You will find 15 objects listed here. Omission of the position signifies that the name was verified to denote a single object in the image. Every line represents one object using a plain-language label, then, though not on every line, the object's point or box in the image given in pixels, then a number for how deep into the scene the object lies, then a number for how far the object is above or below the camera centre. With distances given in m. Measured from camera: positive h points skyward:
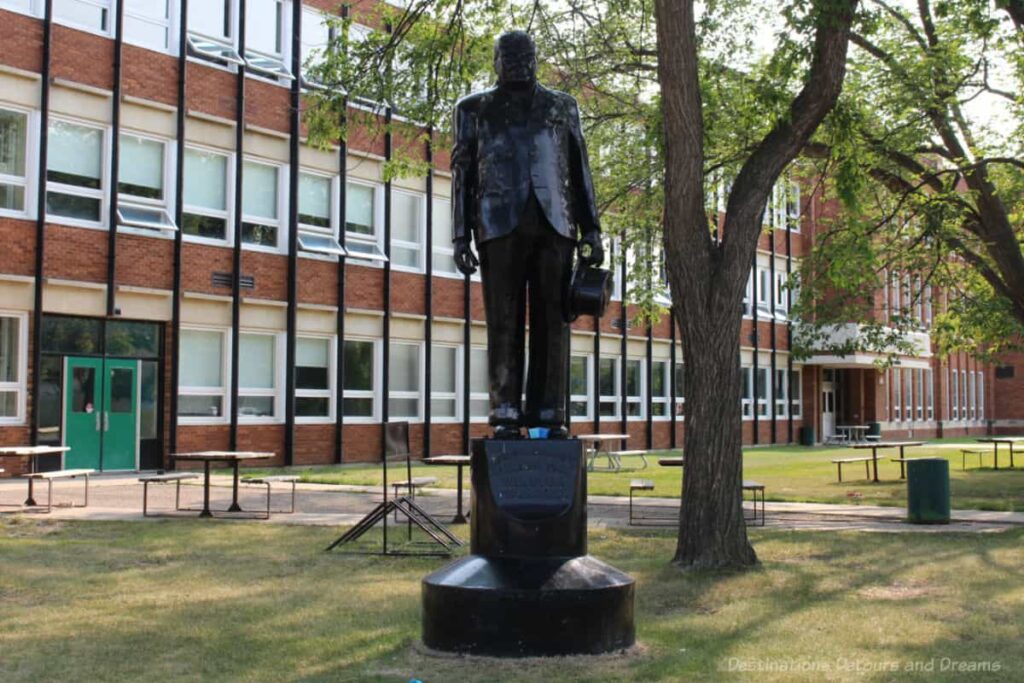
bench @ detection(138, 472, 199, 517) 13.71 -0.83
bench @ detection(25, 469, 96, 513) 13.56 -0.80
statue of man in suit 6.90 +1.16
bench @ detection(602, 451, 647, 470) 22.65 -1.05
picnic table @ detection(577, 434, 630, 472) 24.73 -0.91
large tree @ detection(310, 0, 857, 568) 9.66 +1.96
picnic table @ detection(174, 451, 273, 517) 13.44 -0.55
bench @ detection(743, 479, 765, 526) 12.64 -0.79
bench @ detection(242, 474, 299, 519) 13.94 -0.85
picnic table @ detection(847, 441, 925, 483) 21.39 -0.60
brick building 20.59 +3.16
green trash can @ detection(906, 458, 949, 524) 13.59 -0.91
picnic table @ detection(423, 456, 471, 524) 12.26 -0.52
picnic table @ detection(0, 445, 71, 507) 13.89 -0.52
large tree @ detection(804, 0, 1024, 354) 17.14 +3.85
